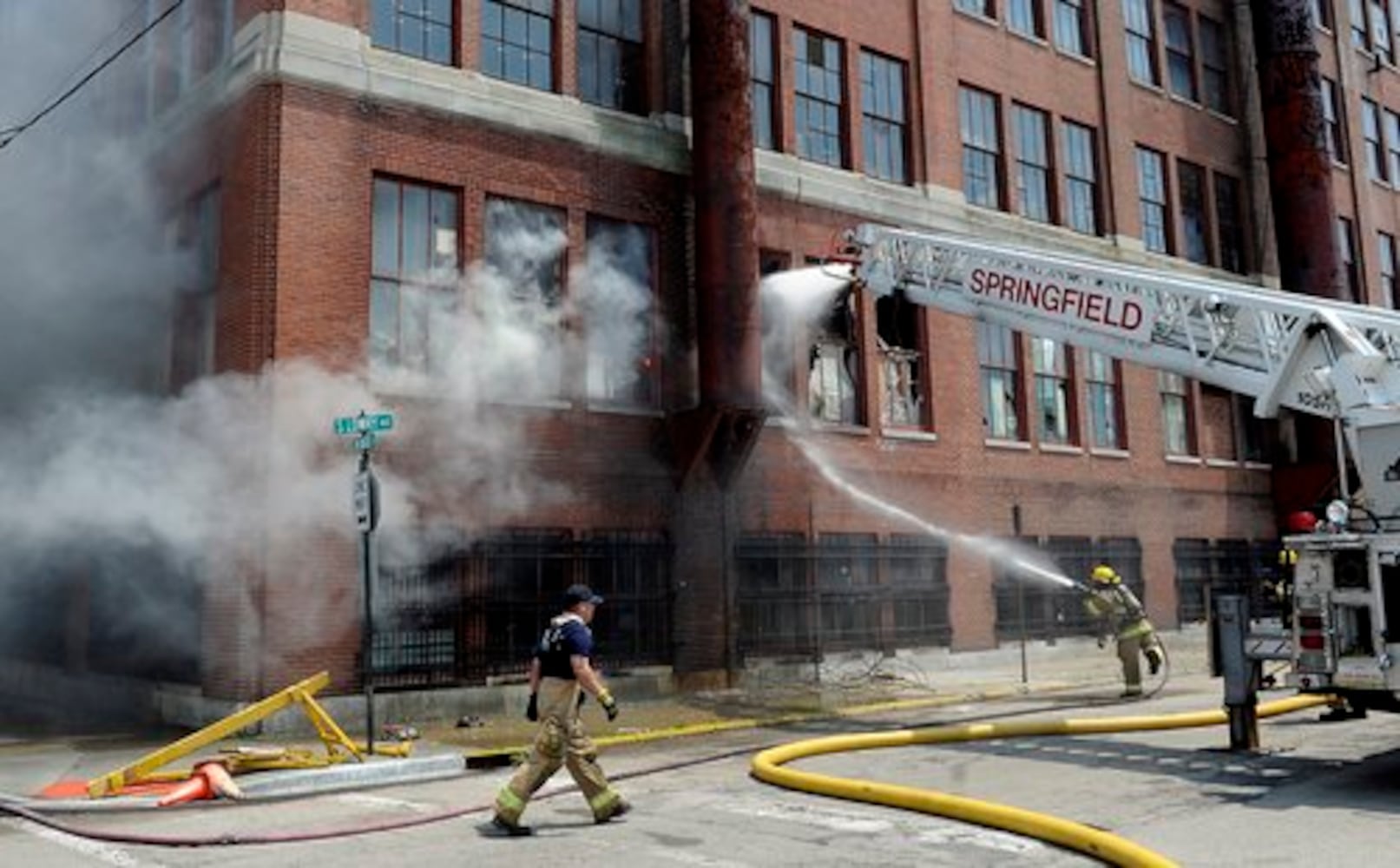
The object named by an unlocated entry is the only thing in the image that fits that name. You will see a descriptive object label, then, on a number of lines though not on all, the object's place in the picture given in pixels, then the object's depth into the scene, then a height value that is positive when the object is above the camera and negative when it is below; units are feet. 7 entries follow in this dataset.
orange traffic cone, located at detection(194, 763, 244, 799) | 27.73 -3.65
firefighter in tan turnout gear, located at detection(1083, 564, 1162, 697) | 47.50 -1.05
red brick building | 43.34 +12.91
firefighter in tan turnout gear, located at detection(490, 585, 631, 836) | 23.62 -2.32
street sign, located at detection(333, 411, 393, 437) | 33.47 +5.24
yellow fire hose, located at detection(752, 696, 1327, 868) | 20.79 -3.96
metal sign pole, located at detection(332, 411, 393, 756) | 32.96 +3.26
